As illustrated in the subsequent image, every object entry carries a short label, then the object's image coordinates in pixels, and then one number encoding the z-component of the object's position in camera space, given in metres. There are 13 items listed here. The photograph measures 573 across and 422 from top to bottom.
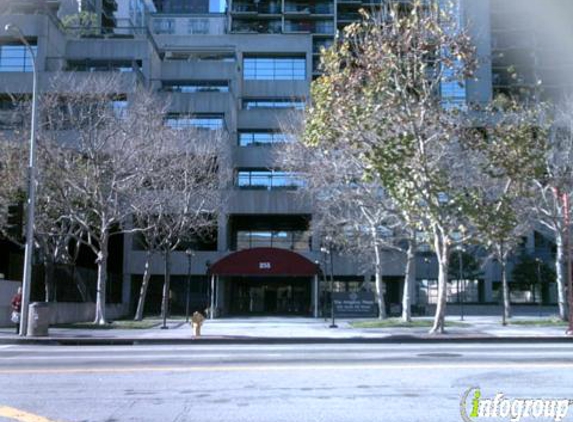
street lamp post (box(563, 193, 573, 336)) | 24.50
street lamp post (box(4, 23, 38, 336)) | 23.21
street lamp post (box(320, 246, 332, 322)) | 40.88
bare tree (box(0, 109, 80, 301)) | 30.41
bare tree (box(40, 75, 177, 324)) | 30.53
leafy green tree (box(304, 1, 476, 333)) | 23.48
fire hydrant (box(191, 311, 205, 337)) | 22.77
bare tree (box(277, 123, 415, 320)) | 31.80
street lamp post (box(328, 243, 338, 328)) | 30.81
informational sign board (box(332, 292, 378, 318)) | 39.69
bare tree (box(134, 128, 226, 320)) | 33.38
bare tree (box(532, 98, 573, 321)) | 32.16
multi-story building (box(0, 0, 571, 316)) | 54.34
